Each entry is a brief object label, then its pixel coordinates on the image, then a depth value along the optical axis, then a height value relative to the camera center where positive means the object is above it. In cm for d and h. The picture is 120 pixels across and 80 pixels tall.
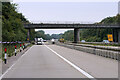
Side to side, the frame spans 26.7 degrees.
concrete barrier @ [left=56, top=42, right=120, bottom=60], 2268 -153
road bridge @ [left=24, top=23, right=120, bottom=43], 8156 +409
